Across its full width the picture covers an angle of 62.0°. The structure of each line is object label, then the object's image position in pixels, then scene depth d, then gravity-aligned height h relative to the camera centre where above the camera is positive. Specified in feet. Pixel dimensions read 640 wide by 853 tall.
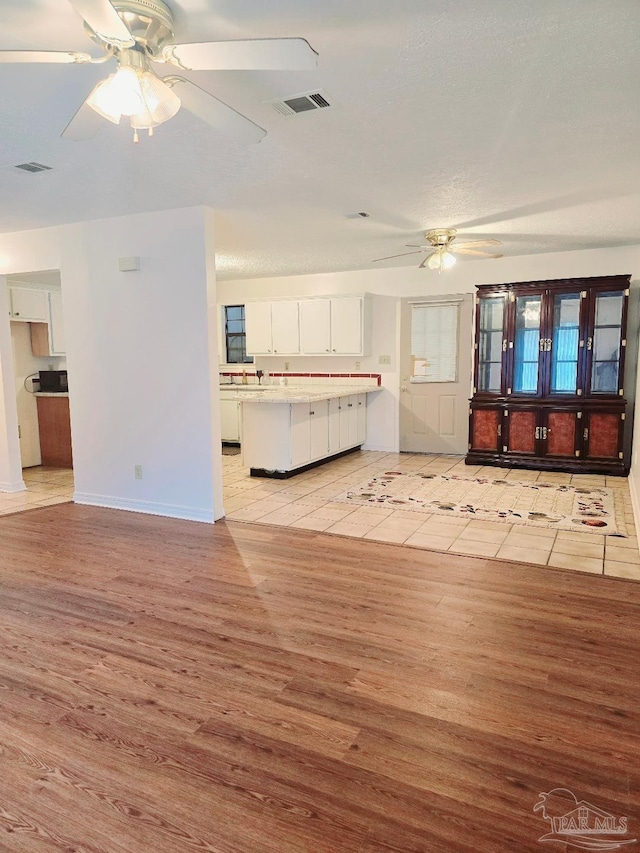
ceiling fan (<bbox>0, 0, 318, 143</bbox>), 4.99 +2.94
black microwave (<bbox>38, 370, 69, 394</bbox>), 21.18 -1.11
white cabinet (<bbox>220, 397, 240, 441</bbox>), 24.48 -3.08
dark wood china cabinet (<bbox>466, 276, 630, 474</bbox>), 18.72 -0.96
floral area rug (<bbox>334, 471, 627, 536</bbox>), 14.05 -4.44
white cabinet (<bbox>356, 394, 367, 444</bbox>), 23.75 -3.04
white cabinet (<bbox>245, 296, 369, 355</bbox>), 23.17 +1.14
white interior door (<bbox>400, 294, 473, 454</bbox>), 22.54 -0.96
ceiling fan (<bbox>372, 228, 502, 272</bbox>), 15.70 +3.02
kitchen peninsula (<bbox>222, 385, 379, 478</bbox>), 18.30 -2.79
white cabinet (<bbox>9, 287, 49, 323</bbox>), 19.53 +1.85
